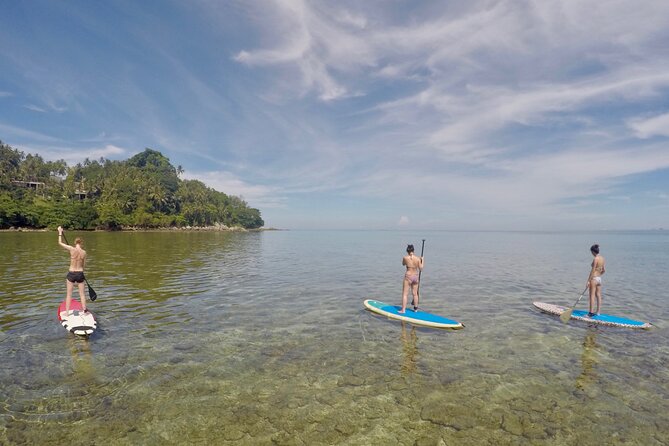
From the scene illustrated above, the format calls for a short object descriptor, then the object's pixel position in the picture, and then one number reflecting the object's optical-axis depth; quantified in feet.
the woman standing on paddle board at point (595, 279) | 48.65
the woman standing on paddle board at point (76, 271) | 40.90
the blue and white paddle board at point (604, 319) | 46.01
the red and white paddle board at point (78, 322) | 37.93
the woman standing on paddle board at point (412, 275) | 48.24
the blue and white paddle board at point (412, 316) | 44.88
